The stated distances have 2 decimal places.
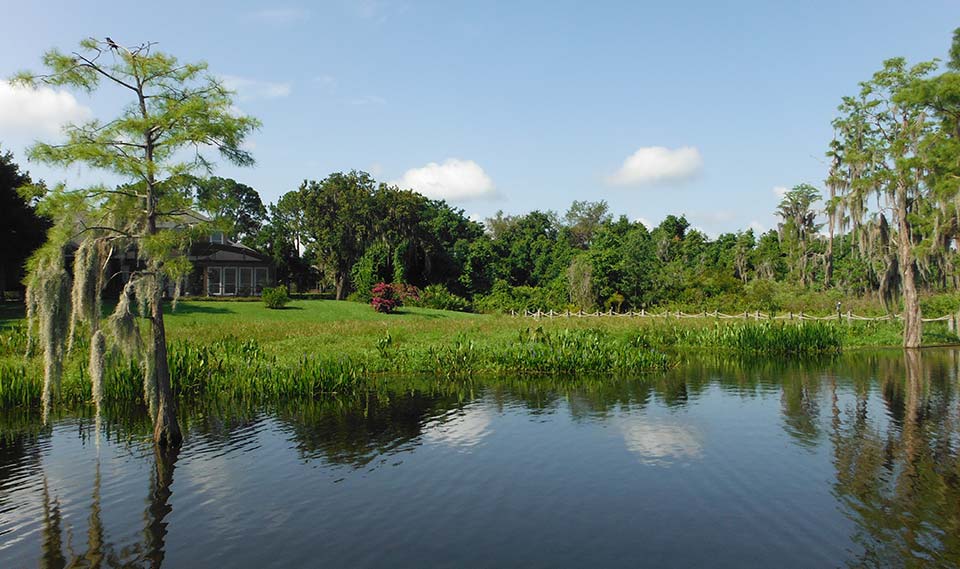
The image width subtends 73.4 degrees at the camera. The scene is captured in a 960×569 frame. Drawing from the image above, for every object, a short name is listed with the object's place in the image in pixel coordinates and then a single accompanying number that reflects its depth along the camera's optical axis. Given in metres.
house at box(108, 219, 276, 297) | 52.22
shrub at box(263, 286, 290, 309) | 46.19
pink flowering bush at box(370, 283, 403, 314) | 47.69
